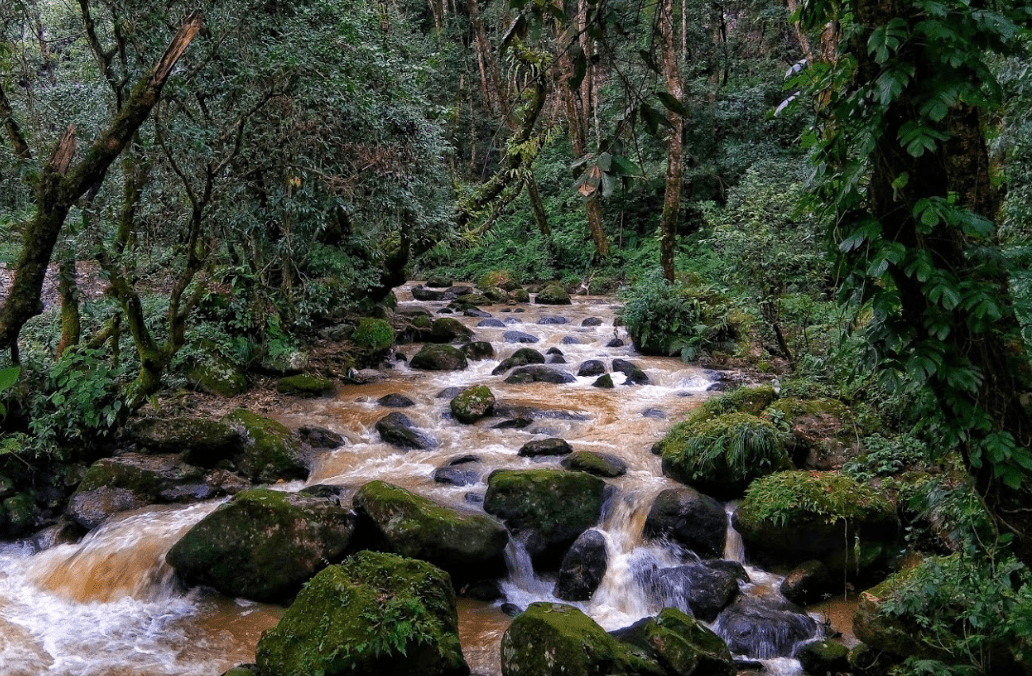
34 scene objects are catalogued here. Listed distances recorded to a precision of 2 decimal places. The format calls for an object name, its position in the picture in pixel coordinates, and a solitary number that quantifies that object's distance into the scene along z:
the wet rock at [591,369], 11.52
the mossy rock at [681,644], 4.59
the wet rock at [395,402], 10.15
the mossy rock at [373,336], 12.17
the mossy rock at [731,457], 6.73
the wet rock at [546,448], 8.09
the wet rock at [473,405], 9.40
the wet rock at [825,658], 4.80
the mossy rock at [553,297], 18.08
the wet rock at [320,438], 8.66
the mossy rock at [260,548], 5.89
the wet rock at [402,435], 8.76
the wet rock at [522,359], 11.98
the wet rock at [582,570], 6.07
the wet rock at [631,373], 11.13
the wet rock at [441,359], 12.16
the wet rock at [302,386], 10.39
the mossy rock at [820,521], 5.83
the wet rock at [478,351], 12.79
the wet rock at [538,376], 11.27
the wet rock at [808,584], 5.69
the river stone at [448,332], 13.97
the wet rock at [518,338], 13.95
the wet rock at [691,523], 6.34
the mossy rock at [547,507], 6.52
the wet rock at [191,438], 7.86
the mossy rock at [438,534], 6.04
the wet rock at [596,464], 7.46
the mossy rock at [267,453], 7.88
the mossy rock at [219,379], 9.68
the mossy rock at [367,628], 4.21
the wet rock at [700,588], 5.63
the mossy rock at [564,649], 4.28
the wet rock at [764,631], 5.14
